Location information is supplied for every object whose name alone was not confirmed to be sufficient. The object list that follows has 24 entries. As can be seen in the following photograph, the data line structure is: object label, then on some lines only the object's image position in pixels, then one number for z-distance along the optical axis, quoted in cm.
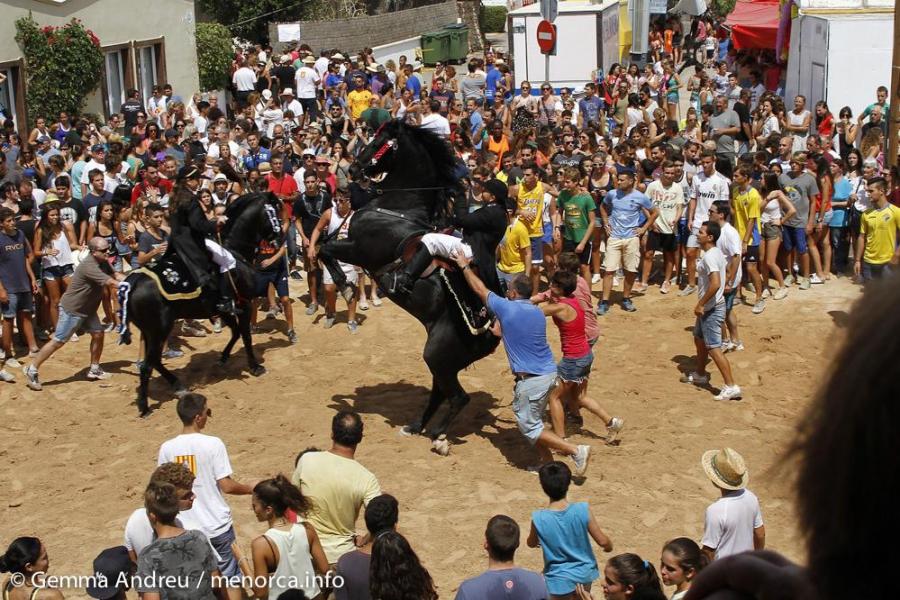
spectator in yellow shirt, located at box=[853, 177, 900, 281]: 1284
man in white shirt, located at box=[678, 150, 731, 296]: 1379
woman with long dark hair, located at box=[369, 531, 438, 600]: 516
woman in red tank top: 967
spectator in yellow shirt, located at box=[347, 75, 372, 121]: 2297
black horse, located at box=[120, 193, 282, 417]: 1128
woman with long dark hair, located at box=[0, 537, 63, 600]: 562
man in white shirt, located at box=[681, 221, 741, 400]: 1104
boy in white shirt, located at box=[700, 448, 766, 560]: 642
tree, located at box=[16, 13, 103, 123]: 2197
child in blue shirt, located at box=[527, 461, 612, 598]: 634
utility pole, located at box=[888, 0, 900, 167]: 1501
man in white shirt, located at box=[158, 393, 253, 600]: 670
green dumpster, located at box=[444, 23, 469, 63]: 3653
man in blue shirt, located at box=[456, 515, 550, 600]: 537
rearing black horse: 1034
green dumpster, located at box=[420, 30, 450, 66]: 3569
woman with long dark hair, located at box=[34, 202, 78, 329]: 1282
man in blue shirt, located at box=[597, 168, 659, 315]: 1401
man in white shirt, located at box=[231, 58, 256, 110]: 2580
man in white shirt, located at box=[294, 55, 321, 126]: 2434
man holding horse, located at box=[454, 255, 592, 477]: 912
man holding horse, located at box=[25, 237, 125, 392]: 1195
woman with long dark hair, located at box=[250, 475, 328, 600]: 603
